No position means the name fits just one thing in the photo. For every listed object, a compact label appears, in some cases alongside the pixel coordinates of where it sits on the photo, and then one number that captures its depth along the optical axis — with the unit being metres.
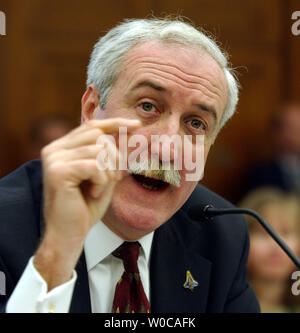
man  3.49
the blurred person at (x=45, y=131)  7.87
